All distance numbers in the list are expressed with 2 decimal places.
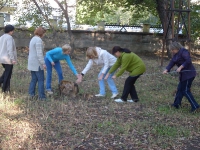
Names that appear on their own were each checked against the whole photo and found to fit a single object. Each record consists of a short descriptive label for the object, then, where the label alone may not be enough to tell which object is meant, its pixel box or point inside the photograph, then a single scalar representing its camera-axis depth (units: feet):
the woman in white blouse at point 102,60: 23.98
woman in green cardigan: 22.66
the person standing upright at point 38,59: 22.16
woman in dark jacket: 21.08
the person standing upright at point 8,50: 23.36
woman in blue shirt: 24.48
